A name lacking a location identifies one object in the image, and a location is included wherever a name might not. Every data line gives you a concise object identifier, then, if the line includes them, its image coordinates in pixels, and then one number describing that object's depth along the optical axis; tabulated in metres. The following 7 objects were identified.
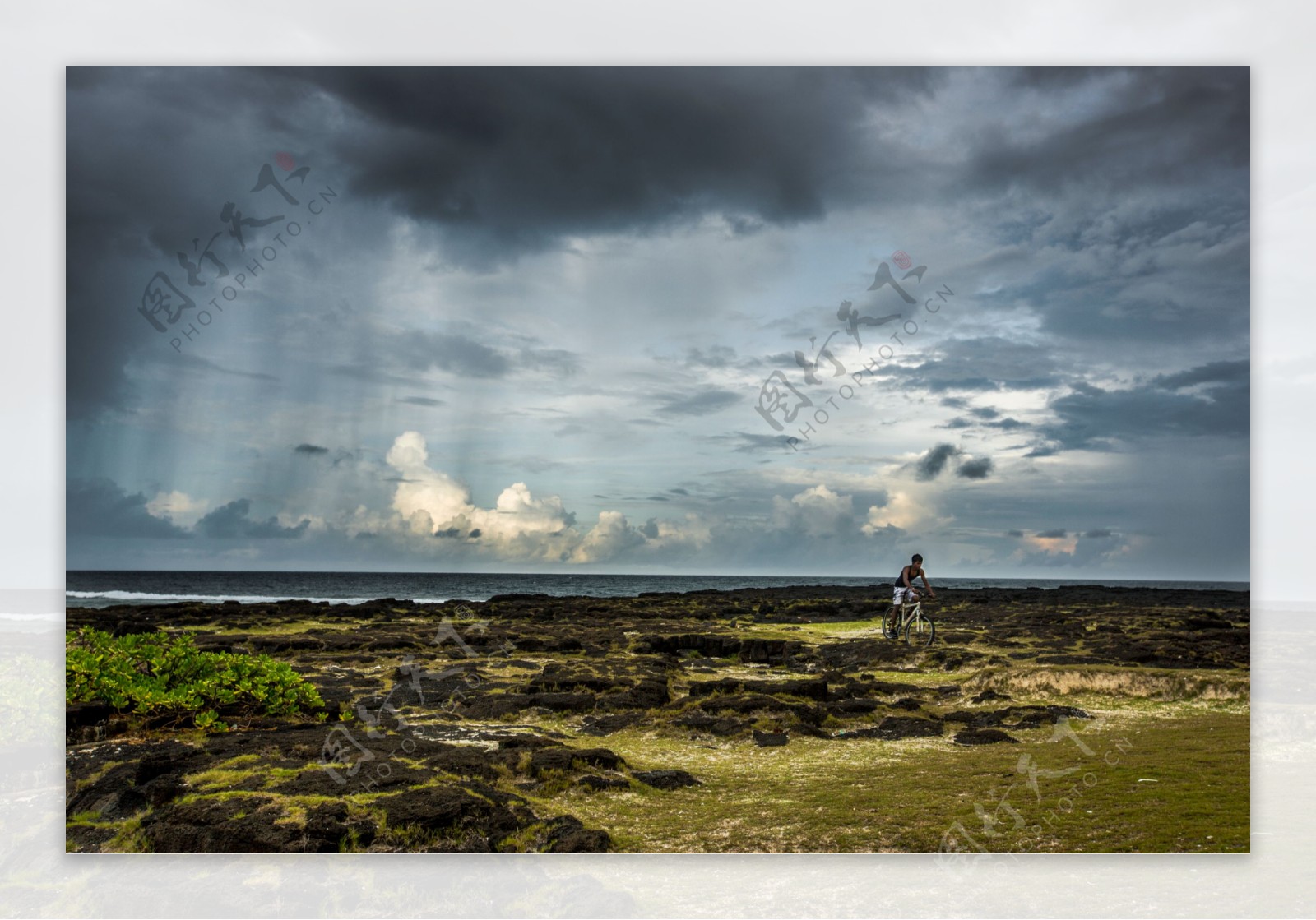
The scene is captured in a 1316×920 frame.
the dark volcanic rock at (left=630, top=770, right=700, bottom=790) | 8.34
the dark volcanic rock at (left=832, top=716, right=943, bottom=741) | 10.05
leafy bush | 8.21
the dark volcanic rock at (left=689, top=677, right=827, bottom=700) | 11.40
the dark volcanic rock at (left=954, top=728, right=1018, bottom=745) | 9.68
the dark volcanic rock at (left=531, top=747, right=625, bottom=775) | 8.33
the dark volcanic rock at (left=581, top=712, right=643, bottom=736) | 10.16
